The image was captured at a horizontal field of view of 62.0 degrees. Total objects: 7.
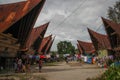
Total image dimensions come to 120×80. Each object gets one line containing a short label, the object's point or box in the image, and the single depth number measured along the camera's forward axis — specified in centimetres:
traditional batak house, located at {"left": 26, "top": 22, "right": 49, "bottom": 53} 1809
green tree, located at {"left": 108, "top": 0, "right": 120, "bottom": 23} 1646
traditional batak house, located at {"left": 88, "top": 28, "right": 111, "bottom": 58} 1936
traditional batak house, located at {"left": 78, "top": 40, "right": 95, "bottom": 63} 2518
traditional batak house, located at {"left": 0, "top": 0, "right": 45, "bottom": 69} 1151
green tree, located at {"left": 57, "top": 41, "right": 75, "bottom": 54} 4228
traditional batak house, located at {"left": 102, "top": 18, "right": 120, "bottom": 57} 1489
